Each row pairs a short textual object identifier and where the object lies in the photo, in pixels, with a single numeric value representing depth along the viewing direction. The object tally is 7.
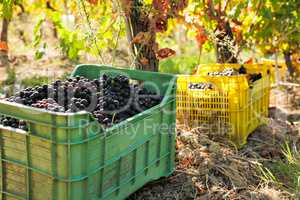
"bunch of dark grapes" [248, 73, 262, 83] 4.25
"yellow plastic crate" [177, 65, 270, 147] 3.77
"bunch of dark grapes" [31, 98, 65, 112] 2.42
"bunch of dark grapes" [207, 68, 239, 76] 4.04
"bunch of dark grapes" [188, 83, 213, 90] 3.82
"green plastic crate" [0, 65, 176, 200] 2.18
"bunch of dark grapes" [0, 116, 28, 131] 2.38
